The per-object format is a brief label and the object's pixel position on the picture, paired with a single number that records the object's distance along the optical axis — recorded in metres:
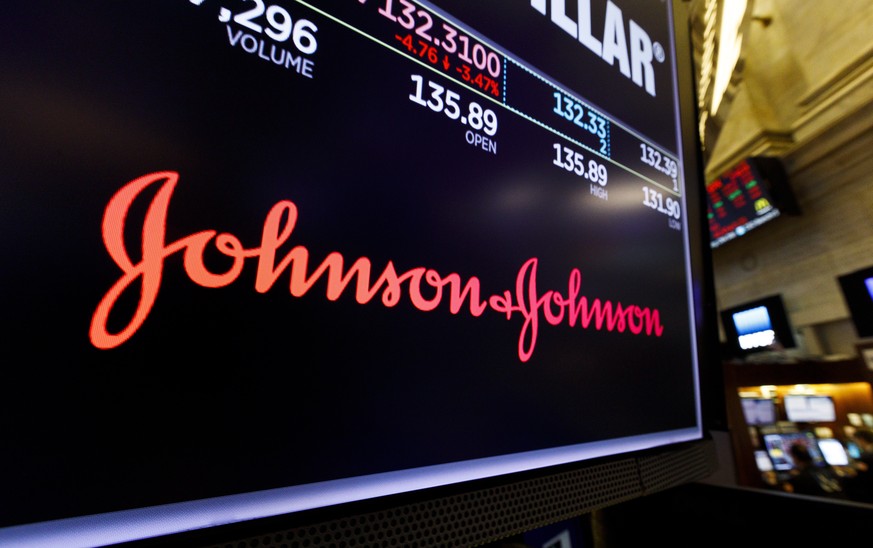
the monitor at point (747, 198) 4.36
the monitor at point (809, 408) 3.27
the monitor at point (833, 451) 3.08
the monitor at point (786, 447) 3.17
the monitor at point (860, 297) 3.38
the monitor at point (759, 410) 3.40
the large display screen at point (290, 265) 0.46
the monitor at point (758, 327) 4.45
